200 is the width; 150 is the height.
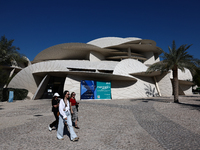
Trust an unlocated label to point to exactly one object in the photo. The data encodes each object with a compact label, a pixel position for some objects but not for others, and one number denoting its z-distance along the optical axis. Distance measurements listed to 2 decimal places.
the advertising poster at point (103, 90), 19.92
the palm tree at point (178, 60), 15.34
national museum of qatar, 19.59
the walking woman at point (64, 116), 4.30
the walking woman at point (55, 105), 5.36
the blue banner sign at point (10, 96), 17.05
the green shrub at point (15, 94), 18.41
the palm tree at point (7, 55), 25.08
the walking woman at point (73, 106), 6.06
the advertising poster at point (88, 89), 18.91
